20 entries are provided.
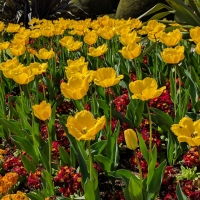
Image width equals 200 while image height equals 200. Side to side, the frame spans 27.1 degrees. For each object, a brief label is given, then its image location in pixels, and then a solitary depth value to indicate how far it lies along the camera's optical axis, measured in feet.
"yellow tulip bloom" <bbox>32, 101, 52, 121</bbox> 6.84
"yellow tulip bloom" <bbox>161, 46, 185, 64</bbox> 8.42
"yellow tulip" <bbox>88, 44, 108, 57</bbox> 10.71
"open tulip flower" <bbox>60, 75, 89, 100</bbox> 6.86
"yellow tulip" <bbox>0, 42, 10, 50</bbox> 13.00
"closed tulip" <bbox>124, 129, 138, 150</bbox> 5.48
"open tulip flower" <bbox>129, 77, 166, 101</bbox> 6.65
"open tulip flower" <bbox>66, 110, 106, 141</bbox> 5.40
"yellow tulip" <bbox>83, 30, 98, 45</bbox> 12.34
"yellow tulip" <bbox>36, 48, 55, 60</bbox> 11.27
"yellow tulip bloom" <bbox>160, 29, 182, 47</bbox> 10.02
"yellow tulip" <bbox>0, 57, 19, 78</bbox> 8.89
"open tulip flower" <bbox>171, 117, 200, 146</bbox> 5.34
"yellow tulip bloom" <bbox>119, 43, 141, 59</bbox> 9.44
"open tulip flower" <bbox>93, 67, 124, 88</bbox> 7.61
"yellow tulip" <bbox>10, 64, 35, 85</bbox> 8.36
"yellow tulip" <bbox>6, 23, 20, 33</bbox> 17.90
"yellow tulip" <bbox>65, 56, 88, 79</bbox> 8.59
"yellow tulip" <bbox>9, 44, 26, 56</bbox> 11.84
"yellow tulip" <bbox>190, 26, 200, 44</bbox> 9.63
